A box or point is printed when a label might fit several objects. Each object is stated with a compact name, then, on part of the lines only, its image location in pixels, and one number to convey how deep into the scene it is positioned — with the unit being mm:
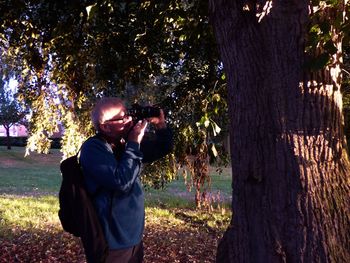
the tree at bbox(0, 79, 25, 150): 42866
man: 2973
